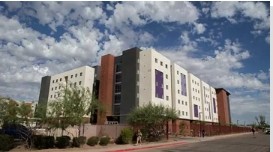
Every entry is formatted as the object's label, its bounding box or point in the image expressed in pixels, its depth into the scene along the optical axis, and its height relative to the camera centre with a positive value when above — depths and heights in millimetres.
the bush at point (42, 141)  13910 -2110
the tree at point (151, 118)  22180 -472
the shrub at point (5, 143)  12607 -2051
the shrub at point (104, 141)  16898 -2428
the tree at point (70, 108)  14825 +371
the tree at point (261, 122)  90285 -2913
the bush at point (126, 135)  18518 -2065
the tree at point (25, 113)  14068 -58
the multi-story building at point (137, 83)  39751 +7213
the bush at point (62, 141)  14510 -2141
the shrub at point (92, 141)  16246 -2354
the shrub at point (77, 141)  15393 -2246
